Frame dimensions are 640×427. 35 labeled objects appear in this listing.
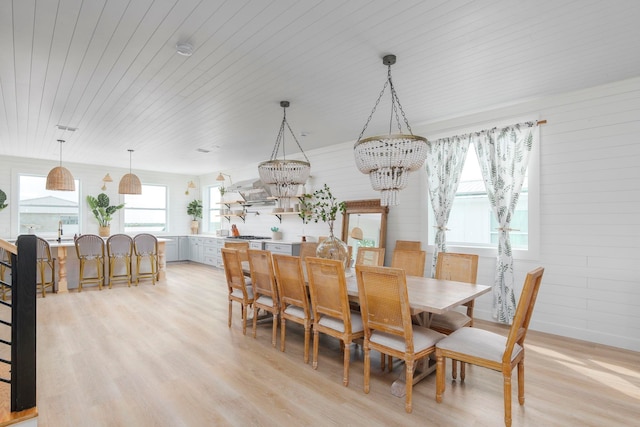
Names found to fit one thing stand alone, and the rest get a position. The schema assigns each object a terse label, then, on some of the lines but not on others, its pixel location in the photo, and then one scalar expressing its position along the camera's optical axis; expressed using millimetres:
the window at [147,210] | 9109
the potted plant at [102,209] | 8273
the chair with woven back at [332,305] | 2605
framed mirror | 5340
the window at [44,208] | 7633
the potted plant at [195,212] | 10102
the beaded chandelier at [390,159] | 2506
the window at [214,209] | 9906
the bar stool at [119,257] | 6195
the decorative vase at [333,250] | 3355
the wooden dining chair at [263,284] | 3381
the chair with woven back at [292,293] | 3008
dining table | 2338
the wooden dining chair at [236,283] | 3744
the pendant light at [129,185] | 6562
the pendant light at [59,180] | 5742
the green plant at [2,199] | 7164
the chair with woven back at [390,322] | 2258
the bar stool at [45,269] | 5520
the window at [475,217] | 4145
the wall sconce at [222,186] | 7672
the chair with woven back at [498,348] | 2053
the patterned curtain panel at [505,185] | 4055
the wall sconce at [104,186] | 8523
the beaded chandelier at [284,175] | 3422
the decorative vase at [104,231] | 8109
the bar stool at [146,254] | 6445
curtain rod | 3924
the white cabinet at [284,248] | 6398
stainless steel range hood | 7439
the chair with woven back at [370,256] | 3957
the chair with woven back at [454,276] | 2836
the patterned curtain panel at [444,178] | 4598
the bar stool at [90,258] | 5887
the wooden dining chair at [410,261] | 3780
